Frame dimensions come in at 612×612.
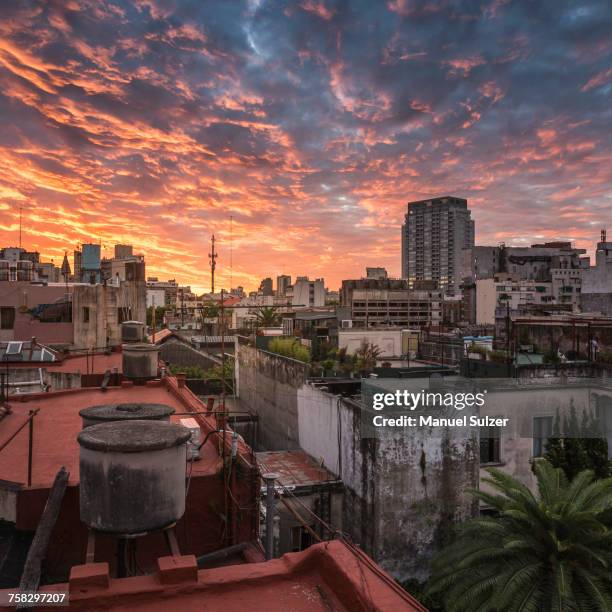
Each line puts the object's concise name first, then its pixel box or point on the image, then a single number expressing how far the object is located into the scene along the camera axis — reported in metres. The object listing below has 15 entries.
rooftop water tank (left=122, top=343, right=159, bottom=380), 16.69
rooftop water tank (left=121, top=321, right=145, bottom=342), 22.39
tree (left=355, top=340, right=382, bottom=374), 26.34
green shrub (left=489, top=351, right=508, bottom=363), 23.81
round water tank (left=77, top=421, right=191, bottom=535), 6.14
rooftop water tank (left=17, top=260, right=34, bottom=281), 58.61
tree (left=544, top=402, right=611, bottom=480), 17.98
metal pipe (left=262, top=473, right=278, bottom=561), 7.92
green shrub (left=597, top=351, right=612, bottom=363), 22.92
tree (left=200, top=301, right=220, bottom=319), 77.50
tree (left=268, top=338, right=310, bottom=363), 25.12
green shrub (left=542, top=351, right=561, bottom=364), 23.25
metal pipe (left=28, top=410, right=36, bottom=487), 7.10
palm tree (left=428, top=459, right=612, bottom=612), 11.91
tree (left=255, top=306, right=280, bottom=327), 57.47
